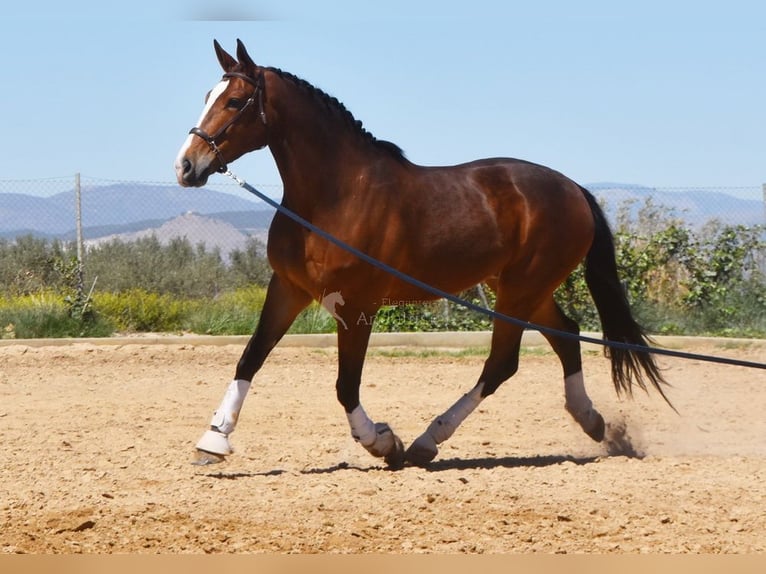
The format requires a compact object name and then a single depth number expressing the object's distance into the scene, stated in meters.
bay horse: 12.23
